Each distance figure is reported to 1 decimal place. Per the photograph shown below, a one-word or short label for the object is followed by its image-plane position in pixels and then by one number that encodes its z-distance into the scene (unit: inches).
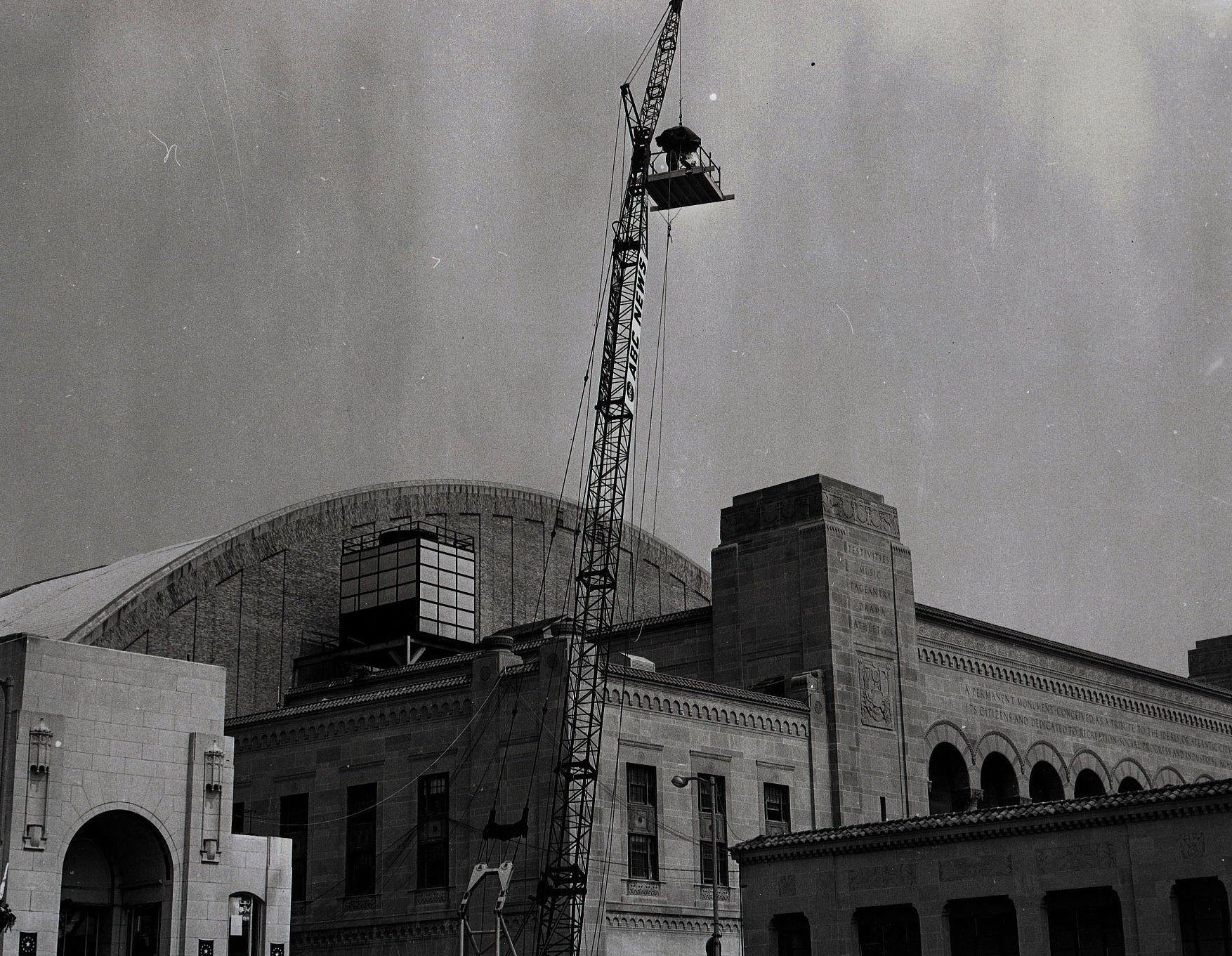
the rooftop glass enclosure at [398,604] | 2716.5
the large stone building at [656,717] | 1980.8
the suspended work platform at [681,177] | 2413.9
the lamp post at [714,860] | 1722.4
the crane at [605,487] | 1876.2
